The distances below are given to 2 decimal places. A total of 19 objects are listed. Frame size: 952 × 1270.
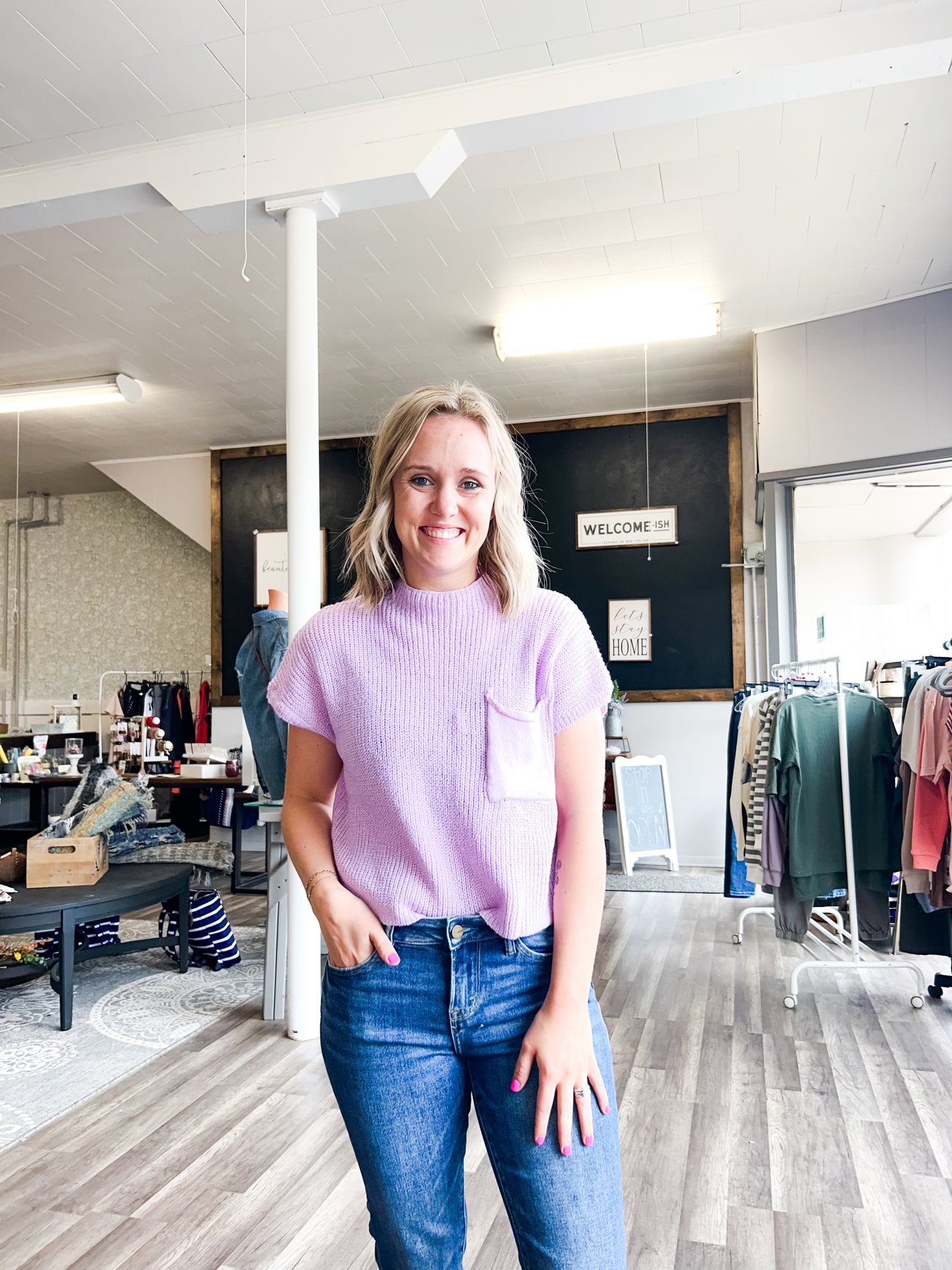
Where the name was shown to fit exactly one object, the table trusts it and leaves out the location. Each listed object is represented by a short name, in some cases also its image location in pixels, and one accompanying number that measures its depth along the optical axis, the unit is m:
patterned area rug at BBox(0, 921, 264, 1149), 2.98
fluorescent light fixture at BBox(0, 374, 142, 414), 6.38
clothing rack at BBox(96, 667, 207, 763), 9.27
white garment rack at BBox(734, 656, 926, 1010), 3.75
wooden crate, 3.88
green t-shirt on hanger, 3.90
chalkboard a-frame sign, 6.56
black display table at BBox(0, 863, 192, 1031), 3.52
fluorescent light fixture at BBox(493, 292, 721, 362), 5.29
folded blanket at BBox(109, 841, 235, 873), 4.65
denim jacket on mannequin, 3.54
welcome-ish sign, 7.11
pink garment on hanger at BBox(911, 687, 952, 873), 3.44
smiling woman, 0.97
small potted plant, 6.84
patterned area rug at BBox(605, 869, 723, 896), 6.06
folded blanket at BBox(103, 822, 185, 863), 4.48
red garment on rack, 8.38
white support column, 3.40
